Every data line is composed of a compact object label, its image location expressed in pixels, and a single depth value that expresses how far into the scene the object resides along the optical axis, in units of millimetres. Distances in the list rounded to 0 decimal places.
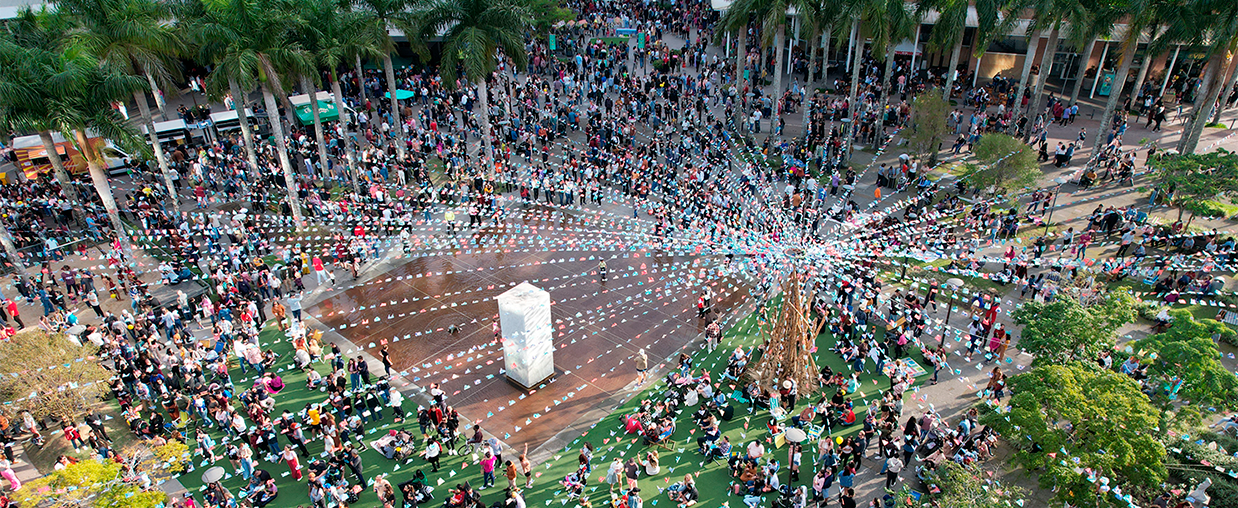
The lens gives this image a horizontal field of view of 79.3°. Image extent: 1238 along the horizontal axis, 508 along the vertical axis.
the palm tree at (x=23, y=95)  20750
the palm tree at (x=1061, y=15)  28219
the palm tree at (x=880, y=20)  28236
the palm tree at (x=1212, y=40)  25281
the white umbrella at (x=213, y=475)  15751
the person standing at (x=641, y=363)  18875
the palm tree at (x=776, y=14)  29016
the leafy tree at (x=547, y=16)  43625
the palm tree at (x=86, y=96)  21438
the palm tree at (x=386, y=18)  28141
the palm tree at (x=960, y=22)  29375
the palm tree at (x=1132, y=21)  26672
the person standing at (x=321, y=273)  22922
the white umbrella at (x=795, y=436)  15353
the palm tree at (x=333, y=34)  25547
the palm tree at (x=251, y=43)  24078
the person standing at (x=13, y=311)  21531
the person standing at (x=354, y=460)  15578
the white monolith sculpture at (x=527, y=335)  17594
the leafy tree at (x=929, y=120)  28969
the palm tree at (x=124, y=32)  25016
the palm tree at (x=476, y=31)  28781
